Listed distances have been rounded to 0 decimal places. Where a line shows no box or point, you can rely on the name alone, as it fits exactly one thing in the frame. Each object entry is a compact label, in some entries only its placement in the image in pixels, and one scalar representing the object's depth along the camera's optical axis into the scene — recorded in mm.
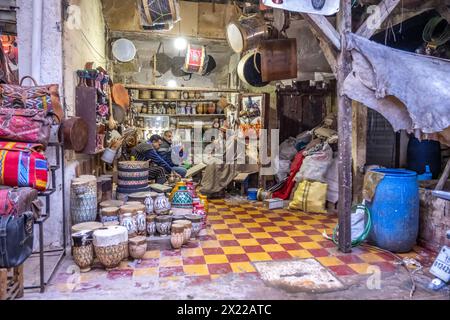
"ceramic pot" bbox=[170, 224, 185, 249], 4055
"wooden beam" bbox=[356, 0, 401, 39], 3807
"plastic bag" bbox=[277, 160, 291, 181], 7344
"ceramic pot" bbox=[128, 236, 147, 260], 3658
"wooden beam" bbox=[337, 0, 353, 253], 3934
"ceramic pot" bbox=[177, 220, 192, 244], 4137
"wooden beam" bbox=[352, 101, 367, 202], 5250
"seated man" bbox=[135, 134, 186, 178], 6266
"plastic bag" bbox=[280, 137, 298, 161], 7434
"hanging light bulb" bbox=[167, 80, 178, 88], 10038
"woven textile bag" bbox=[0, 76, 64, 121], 3150
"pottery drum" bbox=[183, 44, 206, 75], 7027
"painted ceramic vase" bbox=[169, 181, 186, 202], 4980
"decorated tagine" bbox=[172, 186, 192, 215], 4840
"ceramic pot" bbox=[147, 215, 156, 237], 4291
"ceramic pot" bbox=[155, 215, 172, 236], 4301
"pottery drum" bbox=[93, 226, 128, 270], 3373
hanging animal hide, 3018
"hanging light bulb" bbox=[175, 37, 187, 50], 7437
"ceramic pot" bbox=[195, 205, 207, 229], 4820
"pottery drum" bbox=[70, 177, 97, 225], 3955
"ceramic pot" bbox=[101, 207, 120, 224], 4000
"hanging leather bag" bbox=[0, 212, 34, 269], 2365
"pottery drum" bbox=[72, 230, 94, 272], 3385
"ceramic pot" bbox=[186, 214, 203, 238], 4445
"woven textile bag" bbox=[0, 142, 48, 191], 2717
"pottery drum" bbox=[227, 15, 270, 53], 5457
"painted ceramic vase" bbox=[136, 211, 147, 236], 4082
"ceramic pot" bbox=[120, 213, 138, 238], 3951
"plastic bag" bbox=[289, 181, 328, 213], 5973
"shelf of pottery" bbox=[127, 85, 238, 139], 9523
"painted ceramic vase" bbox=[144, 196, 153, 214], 4472
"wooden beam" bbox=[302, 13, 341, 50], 3854
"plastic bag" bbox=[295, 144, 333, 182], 6223
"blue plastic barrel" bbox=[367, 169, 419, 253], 3957
